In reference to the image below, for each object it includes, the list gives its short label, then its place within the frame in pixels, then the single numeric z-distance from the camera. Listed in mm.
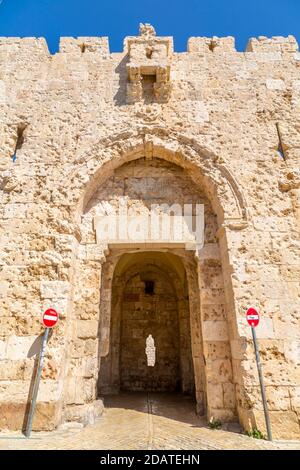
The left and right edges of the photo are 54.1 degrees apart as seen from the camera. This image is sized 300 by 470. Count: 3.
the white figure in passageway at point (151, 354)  11789
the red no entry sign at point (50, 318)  4375
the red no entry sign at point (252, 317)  4301
